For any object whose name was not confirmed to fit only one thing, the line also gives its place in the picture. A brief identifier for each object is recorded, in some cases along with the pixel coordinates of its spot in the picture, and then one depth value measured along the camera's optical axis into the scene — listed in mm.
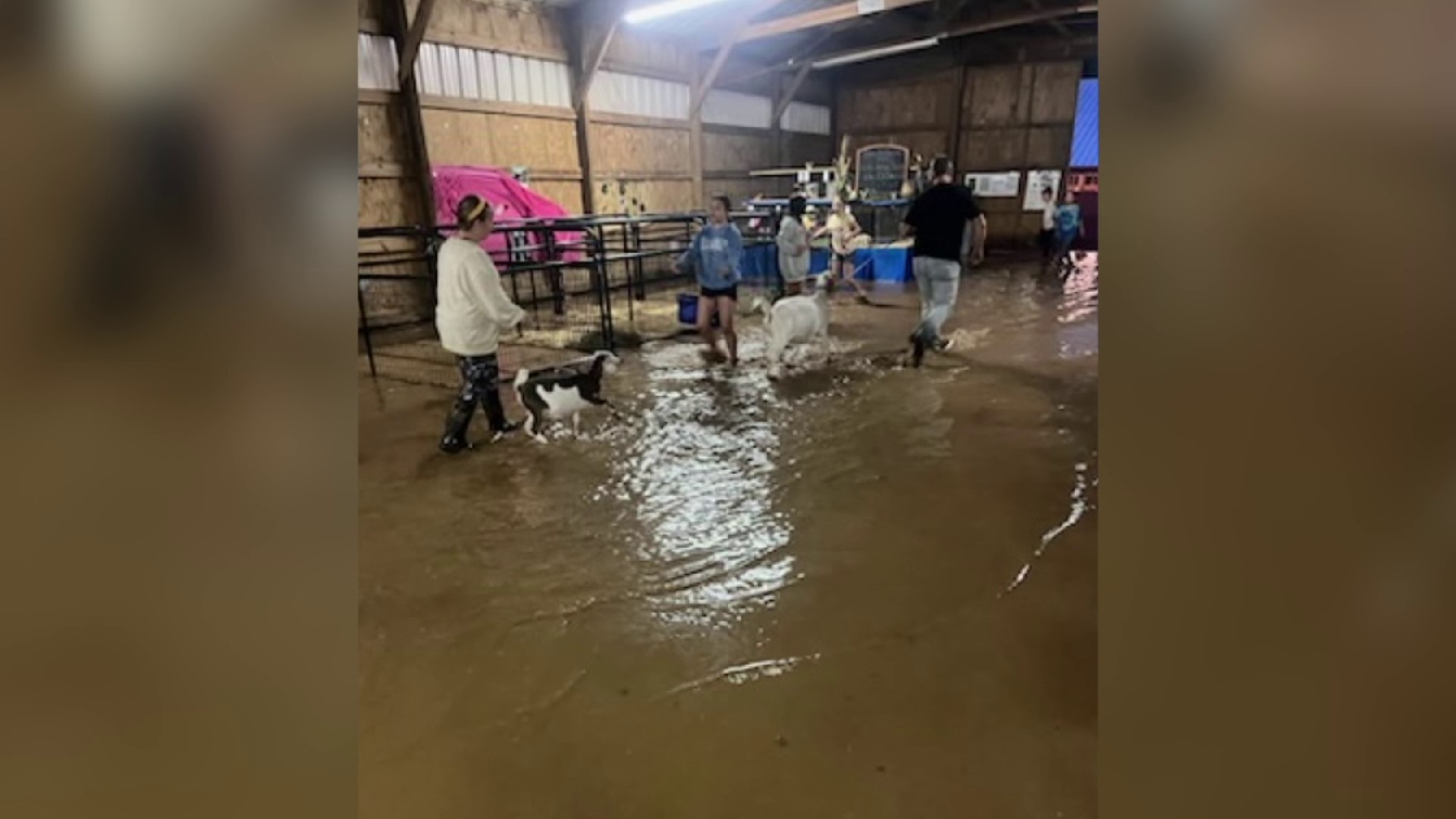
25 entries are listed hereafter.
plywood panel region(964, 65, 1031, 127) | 15531
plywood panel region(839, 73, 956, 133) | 16094
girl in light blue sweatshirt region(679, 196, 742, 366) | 6211
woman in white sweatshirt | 4160
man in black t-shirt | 6184
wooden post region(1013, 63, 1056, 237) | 15641
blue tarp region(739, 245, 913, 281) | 11555
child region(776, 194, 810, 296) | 7742
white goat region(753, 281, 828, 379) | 5953
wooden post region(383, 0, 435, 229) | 8195
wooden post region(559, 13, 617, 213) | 10312
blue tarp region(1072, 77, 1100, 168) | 14789
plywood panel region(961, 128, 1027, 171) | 15742
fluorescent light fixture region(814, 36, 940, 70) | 13871
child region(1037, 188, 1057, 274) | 12961
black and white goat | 4484
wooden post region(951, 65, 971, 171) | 15742
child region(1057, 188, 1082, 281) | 12789
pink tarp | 8617
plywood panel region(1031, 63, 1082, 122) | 15047
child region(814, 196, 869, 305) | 10039
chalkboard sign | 14695
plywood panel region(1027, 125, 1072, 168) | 15336
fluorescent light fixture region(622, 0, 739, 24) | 9005
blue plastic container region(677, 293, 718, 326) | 7930
